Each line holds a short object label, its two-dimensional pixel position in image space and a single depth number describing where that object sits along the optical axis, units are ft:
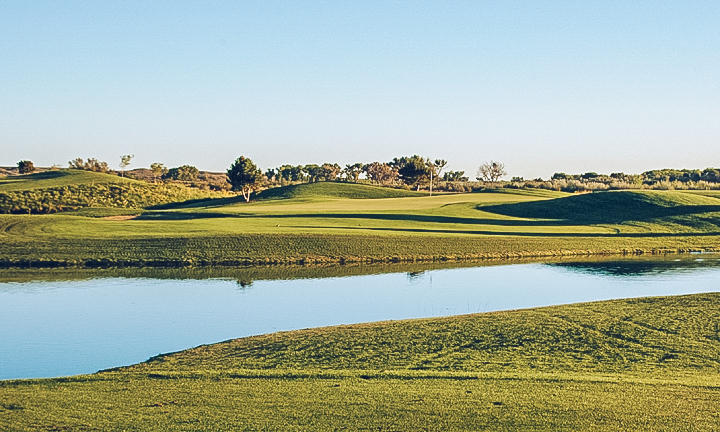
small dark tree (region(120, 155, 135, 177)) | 402.72
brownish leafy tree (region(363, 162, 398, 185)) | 513.86
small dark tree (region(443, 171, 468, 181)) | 541.75
